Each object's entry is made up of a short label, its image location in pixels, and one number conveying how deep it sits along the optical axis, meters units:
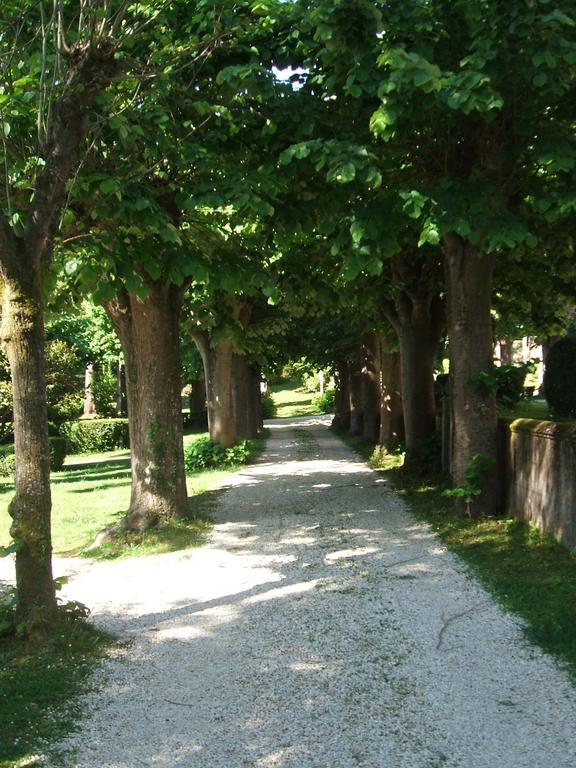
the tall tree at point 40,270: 5.75
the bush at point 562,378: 9.95
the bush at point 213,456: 21.09
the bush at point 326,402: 61.16
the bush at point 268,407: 58.76
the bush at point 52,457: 24.47
